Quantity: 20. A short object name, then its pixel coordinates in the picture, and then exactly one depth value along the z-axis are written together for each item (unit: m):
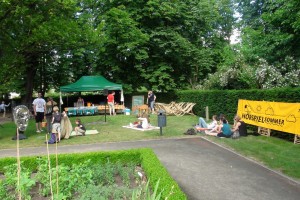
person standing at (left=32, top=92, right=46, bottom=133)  14.39
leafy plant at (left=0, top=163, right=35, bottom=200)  4.86
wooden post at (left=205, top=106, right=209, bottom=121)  18.66
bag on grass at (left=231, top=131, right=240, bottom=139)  12.02
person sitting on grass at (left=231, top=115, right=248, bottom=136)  12.22
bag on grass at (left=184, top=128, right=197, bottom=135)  13.16
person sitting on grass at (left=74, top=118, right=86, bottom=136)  13.55
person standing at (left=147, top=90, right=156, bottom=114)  22.75
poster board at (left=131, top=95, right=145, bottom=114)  25.00
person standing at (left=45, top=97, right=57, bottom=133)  13.87
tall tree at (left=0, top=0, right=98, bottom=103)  13.02
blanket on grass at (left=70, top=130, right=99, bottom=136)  13.93
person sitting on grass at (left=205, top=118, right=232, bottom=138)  12.23
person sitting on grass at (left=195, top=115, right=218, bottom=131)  13.42
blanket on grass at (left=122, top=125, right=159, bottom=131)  14.81
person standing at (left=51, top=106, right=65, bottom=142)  11.80
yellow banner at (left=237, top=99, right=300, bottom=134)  10.91
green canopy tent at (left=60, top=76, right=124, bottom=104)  22.58
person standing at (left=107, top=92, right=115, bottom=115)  22.59
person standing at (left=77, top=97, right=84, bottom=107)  24.39
